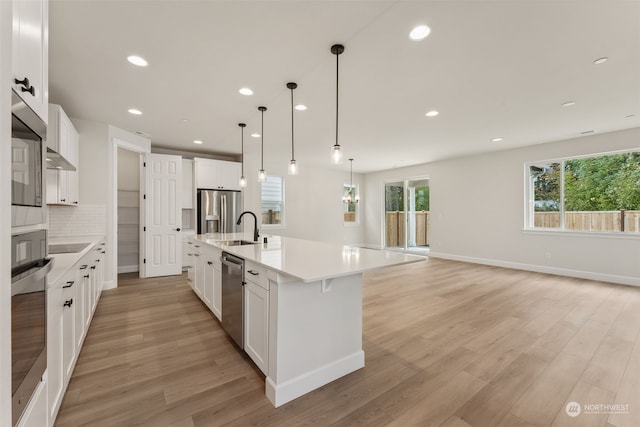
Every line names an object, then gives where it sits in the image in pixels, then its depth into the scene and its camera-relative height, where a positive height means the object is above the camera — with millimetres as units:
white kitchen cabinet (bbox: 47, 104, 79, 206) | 2900 +729
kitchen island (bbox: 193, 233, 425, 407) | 1722 -742
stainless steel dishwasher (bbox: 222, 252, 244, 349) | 2217 -742
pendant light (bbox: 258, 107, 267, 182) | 3603 +584
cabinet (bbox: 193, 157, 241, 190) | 5609 +883
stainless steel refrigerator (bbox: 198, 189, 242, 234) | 5535 +80
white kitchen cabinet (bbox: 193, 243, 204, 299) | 3491 -759
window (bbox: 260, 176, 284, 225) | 7238 +363
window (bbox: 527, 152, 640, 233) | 4551 +371
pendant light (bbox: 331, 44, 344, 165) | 2248 +1329
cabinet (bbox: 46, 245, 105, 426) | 1411 -757
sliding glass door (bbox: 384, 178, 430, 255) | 8008 -49
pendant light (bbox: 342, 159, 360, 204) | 7708 +501
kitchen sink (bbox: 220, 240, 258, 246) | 3254 -360
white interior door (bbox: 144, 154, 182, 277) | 4973 -39
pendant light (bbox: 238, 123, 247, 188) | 3992 +1450
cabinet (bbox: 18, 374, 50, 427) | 1027 -830
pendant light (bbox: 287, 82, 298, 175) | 2914 +618
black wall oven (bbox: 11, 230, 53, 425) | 908 -399
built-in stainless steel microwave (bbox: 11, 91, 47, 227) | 888 +188
